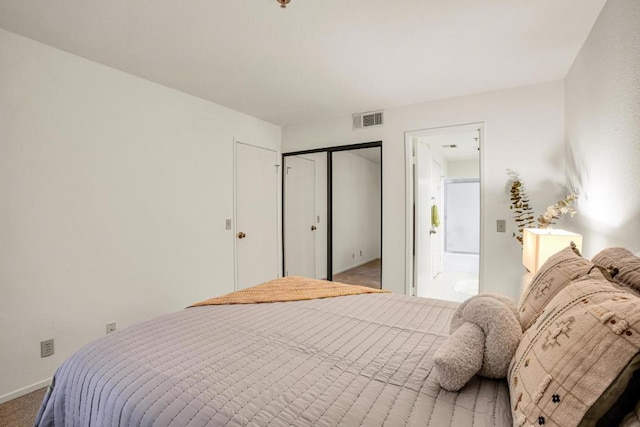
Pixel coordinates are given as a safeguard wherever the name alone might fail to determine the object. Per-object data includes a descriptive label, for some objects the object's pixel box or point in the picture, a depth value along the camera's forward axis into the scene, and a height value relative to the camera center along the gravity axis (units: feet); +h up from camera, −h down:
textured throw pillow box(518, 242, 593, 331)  3.81 -0.94
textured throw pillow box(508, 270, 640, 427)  2.02 -1.10
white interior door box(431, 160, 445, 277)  15.33 -0.68
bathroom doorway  11.81 -0.11
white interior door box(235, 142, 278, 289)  12.39 -0.23
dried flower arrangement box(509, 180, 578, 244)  9.55 -0.01
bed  2.19 -1.95
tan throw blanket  6.64 -1.90
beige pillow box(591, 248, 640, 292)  3.41 -0.69
